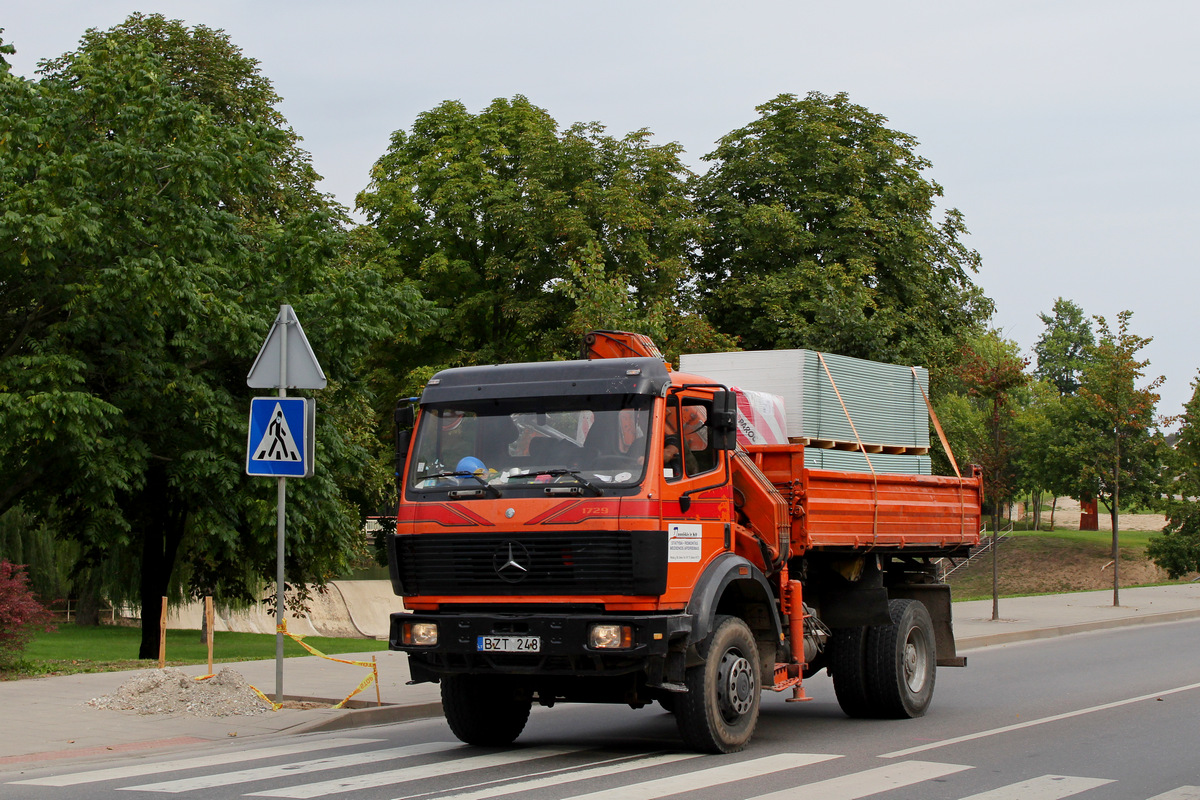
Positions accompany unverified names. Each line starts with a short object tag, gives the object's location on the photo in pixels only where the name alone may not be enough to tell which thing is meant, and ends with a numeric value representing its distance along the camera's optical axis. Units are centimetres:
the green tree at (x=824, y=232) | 3359
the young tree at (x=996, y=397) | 2509
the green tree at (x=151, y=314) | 1745
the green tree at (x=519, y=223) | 3256
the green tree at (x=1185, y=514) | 4744
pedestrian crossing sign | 1157
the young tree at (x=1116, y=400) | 2900
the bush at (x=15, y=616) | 1361
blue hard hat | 933
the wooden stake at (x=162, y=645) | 1304
